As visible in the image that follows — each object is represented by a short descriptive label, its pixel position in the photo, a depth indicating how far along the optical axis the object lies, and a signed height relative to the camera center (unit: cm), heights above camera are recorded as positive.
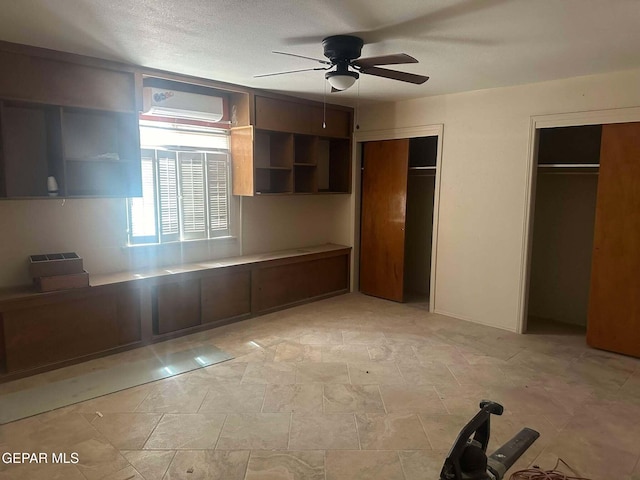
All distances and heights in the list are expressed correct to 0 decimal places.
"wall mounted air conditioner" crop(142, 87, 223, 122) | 420 +87
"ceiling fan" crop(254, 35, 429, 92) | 296 +88
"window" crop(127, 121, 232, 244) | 438 +4
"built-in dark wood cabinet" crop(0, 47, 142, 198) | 337 +51
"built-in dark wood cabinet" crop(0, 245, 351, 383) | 338 -111
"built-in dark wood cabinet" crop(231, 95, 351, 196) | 494 +52
